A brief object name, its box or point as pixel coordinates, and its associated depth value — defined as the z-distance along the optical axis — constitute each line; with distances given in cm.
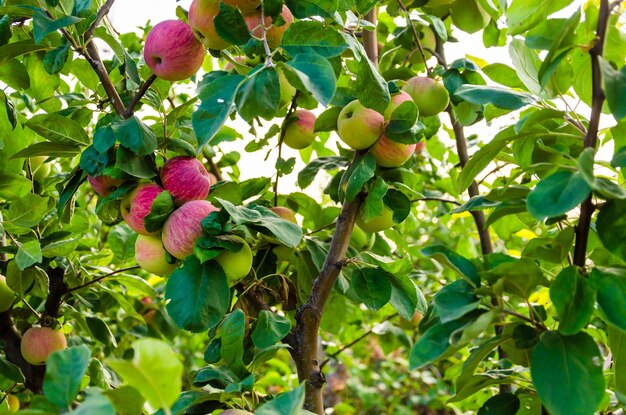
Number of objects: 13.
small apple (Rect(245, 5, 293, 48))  94
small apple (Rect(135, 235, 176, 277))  104
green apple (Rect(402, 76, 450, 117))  125
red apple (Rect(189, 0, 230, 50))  94
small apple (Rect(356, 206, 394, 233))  124
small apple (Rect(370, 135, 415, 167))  112
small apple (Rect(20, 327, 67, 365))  130
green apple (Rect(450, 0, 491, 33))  151
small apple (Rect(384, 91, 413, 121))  114
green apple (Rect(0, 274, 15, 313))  132
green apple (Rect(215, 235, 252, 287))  96
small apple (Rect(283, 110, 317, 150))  134
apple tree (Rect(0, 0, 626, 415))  71
